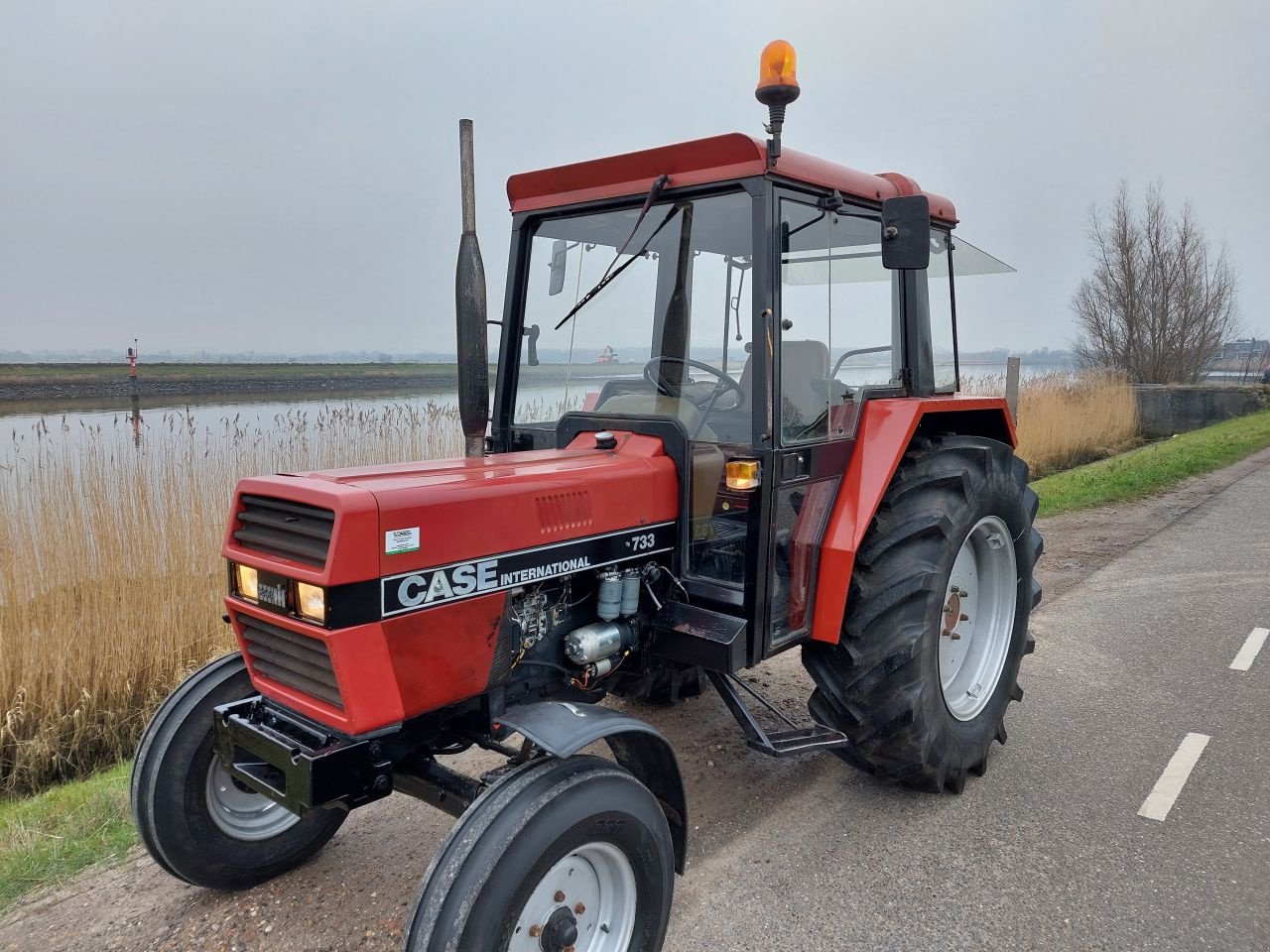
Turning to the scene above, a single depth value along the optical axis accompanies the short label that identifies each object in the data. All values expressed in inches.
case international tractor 76.9
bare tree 722.2
